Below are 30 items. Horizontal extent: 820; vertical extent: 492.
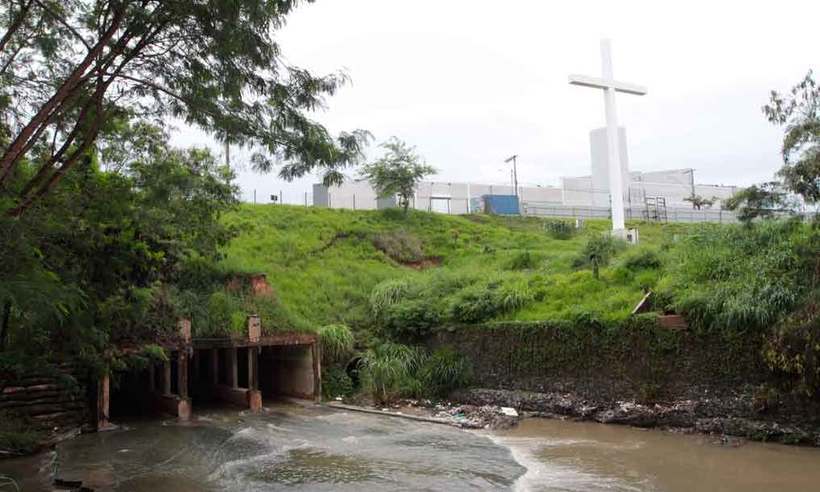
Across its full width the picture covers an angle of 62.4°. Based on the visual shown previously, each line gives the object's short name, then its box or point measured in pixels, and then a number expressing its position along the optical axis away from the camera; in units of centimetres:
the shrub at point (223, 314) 1822
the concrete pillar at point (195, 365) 2270
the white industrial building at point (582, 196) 3869
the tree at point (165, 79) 769
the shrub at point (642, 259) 1897
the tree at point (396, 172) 3309
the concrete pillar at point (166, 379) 1773
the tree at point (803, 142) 1292
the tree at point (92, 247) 678
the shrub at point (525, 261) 2450
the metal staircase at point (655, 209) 3969
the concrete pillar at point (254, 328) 1830
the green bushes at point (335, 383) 1925
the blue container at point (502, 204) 3938
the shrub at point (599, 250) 2138
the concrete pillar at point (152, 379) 1900
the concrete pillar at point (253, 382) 1805
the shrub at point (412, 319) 2000
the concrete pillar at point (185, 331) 1700
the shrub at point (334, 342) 1978
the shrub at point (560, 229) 3269
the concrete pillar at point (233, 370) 1925
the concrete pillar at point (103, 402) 1543
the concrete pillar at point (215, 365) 2055
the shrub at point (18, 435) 1184
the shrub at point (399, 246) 2864
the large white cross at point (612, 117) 2536
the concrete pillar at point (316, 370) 1897
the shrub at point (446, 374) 1834
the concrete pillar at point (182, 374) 1708
